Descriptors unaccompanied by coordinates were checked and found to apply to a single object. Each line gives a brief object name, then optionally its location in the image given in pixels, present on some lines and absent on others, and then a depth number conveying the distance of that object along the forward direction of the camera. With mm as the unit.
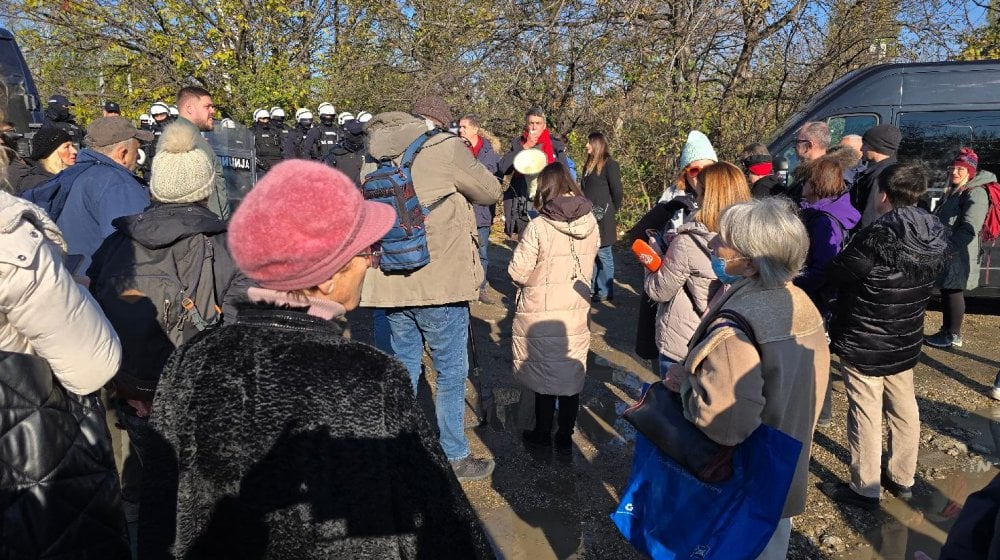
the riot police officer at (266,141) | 10508
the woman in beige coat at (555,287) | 3695
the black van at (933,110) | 6555
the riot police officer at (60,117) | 7317
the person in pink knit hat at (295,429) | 1235
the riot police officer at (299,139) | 10031
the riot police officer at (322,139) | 9930
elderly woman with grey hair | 2100
